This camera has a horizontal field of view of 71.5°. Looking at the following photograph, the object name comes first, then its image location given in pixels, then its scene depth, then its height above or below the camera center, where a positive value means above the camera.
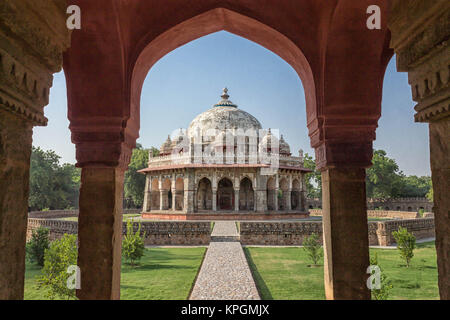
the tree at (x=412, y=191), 46.30 +0.81
